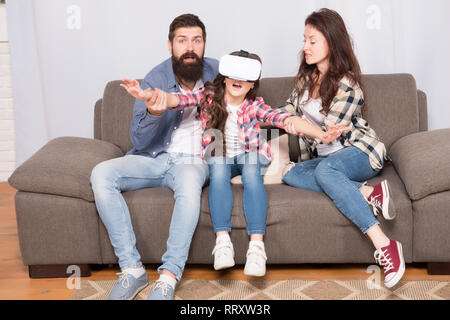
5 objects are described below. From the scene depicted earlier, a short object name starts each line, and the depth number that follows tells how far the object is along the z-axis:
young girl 1.99
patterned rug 1.97
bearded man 1.98
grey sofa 2.04
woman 2.07
